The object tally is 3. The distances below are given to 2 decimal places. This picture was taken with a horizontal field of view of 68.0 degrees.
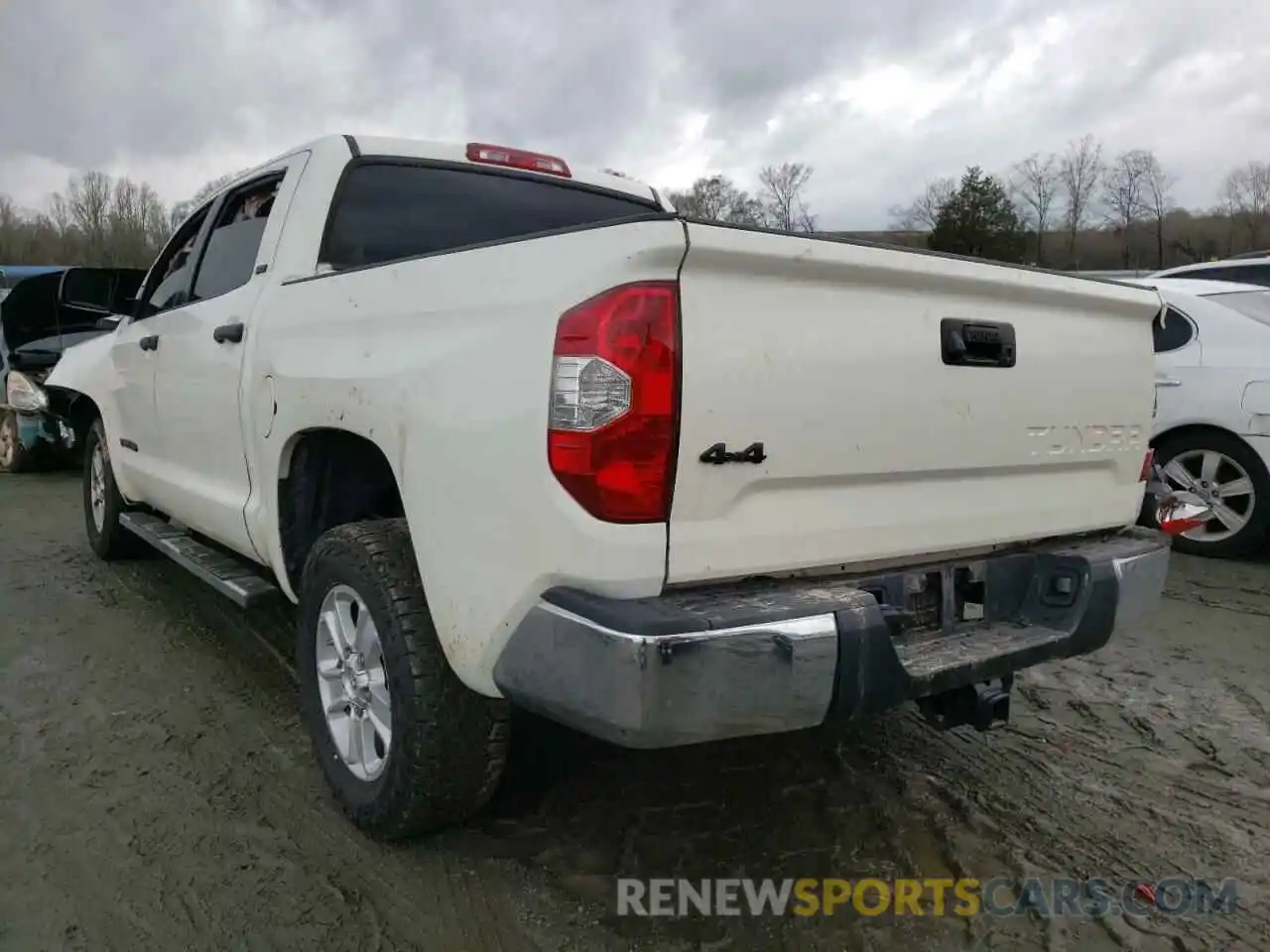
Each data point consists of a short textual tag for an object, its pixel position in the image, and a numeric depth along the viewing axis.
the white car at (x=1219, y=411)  5.36
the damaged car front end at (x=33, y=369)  8.80
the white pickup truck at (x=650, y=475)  1.84
